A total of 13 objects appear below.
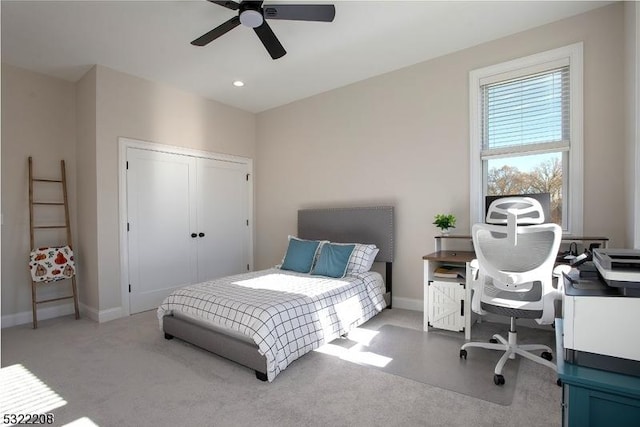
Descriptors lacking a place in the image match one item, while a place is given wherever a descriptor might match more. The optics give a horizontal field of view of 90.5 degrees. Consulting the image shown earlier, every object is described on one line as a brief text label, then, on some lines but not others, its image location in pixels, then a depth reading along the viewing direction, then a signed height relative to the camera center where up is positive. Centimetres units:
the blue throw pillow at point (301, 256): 381 -58
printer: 102 -39
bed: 233 -86
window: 293 +75
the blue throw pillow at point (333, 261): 355 -60
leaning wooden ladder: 354 -17
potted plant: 337 -17
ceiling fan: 228 +144
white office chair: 211 -49
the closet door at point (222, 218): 474 -14
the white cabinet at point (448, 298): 298 -89
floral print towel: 353 -60
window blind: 305 +94
